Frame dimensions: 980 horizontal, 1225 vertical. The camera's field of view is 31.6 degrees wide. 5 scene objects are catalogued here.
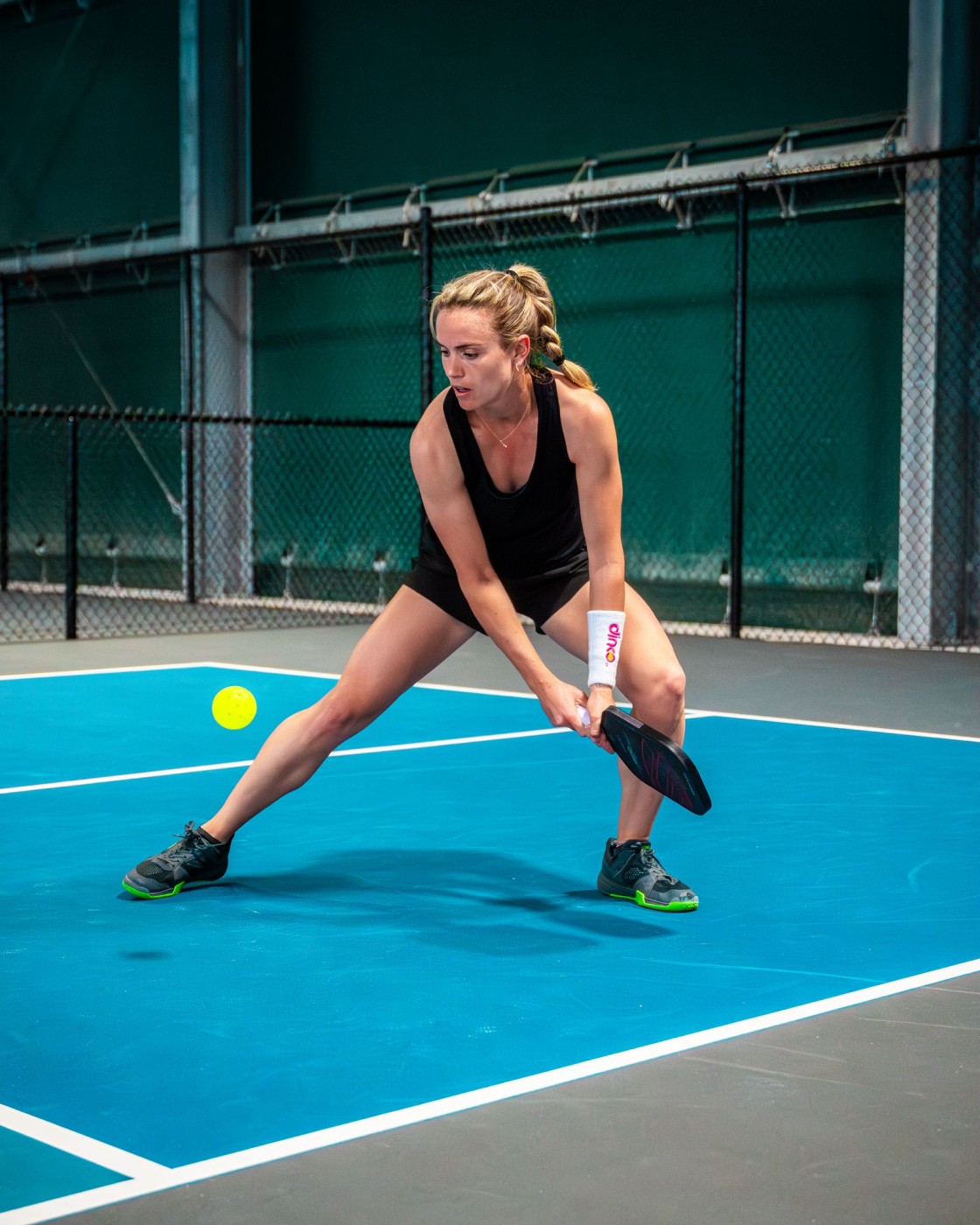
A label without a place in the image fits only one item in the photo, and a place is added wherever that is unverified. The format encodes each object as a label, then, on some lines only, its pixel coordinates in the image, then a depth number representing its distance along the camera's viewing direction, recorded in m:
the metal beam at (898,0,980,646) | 9.83
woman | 3.66
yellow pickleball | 4.88
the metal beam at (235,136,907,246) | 10.38
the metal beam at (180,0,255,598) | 14.03
